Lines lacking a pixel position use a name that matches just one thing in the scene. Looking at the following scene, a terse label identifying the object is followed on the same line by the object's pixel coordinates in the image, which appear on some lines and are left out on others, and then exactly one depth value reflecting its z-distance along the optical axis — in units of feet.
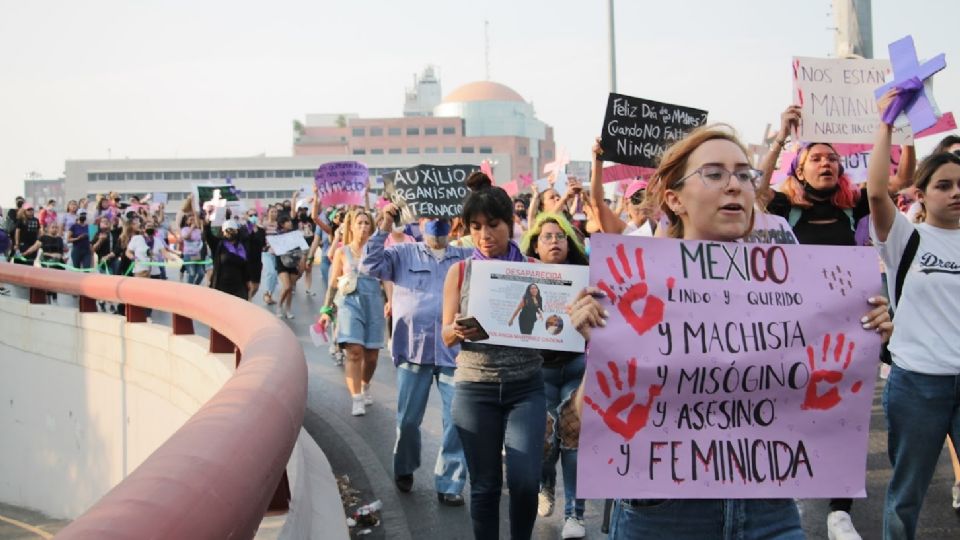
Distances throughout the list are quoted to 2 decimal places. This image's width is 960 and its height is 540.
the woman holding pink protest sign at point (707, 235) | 9.05
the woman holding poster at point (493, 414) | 15.79
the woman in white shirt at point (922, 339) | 15.12
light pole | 67.05
